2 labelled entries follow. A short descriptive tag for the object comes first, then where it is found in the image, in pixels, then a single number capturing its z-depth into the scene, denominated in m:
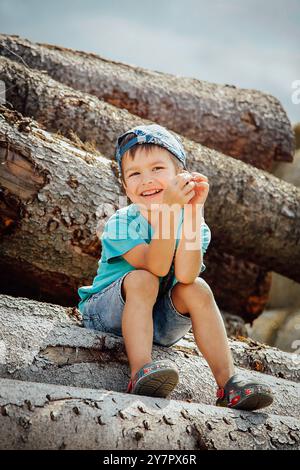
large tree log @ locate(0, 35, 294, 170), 4.33
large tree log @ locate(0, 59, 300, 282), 3.44
